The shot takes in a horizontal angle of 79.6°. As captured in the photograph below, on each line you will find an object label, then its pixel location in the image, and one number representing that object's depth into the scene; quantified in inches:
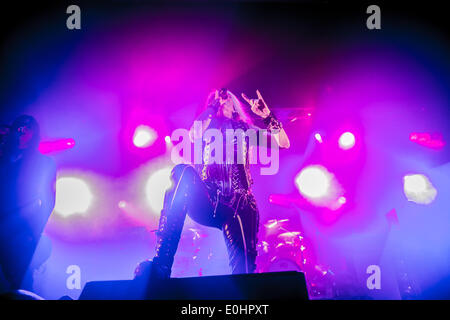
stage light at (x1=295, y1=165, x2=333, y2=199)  170.1
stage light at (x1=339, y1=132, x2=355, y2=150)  163.6
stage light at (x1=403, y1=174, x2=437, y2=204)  150.6
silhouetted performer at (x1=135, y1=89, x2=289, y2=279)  70.3
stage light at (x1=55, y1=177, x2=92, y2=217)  163.5
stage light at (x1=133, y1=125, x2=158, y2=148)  169.8
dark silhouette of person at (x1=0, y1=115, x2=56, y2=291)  119.6
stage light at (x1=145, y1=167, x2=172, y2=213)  167.6
